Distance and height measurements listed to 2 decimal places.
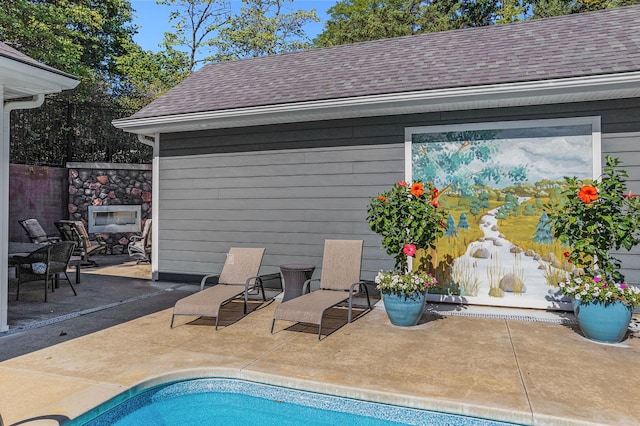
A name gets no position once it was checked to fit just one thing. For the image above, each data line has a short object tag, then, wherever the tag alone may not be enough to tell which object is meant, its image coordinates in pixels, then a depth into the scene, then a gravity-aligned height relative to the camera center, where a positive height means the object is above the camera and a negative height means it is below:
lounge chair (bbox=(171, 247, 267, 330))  4.98 -0.97
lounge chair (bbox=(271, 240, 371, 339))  5.18 -0.80
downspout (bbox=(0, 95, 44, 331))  4.72 +0.14
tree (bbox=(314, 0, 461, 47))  19.44 +9.08
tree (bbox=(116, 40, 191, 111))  17.48 +5.99
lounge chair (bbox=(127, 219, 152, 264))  9.63 -0.76
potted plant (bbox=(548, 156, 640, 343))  4.36 -0.27
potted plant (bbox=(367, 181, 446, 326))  5.02 -0.22
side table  6.02 -0.88
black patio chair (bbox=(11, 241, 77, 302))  6.22 -0.75
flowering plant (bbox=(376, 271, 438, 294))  4.96 -0.76
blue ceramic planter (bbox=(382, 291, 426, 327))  5.01 -1.05
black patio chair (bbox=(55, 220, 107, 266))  9.30 -0.52
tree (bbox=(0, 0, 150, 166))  10.80 +5.29
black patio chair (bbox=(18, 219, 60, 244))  8.98 -0.39
